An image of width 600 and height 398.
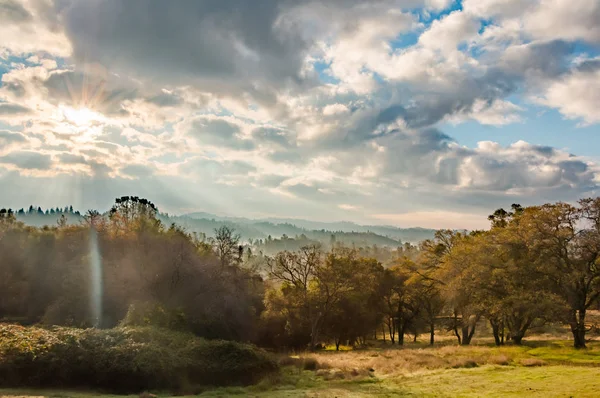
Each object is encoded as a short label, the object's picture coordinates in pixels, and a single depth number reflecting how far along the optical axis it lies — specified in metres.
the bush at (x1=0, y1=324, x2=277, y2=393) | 18.39
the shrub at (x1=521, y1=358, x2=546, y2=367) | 25.62
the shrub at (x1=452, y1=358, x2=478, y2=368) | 25.78
